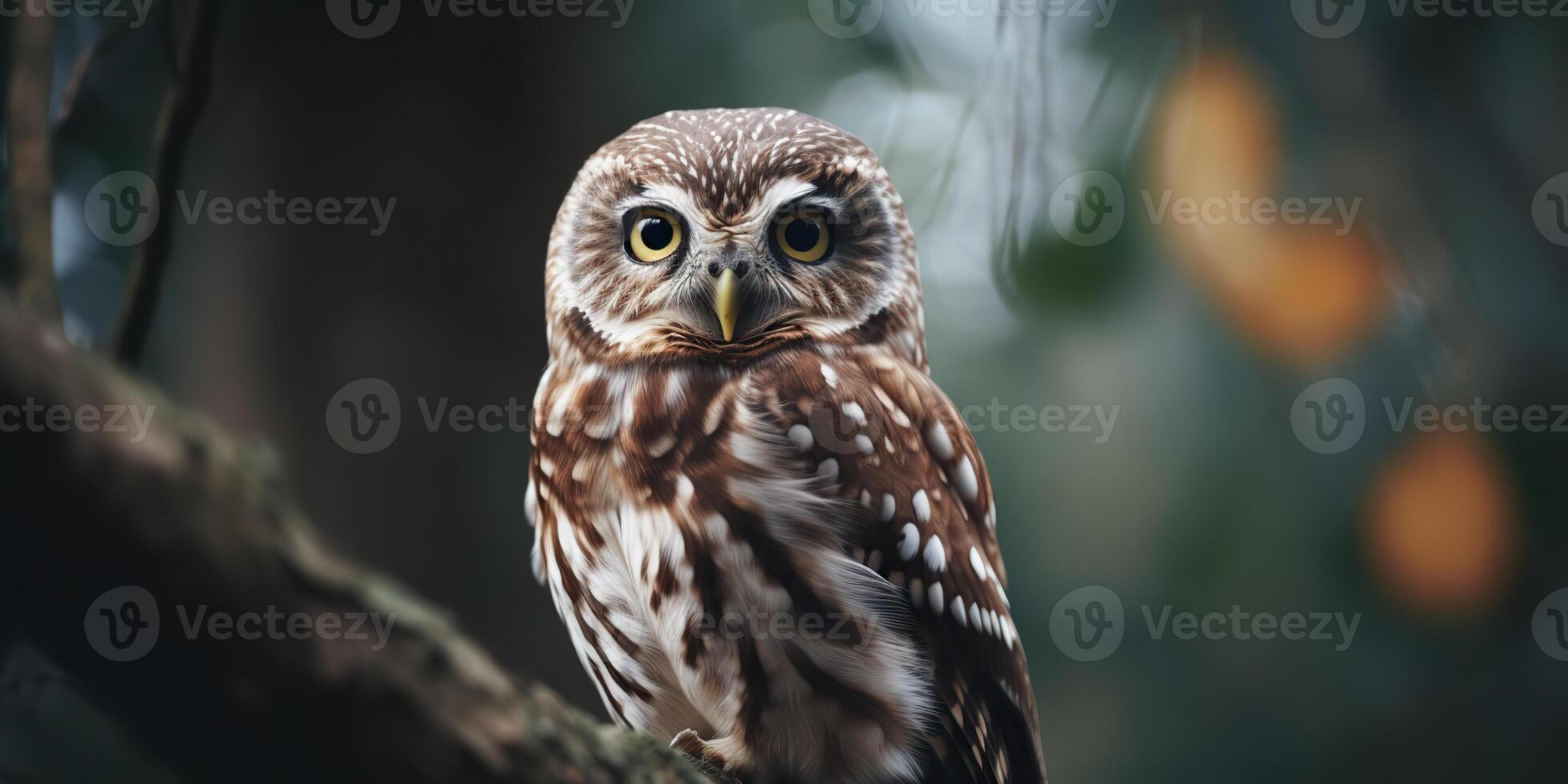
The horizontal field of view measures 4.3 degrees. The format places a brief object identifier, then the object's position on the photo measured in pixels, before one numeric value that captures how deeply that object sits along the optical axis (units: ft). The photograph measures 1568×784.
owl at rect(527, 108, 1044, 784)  15.57
